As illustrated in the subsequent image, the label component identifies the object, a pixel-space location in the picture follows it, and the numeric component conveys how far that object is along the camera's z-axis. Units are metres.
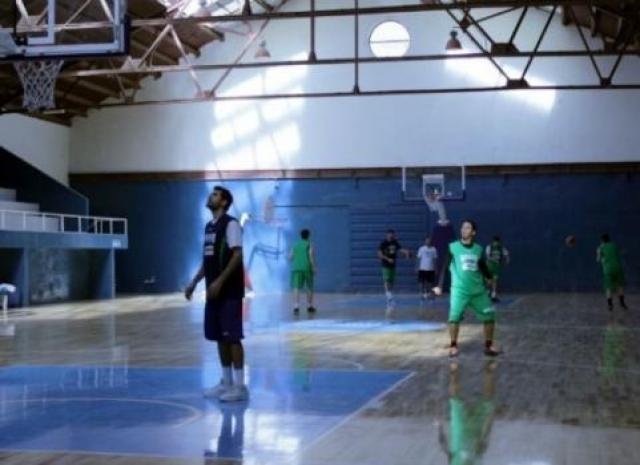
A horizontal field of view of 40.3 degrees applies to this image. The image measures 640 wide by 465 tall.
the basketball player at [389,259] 22.77
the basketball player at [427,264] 24.47
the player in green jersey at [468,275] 11.06
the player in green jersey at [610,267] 20.62
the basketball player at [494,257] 24.21
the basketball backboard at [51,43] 13.84
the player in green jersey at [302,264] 19.81
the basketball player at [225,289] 8.11
